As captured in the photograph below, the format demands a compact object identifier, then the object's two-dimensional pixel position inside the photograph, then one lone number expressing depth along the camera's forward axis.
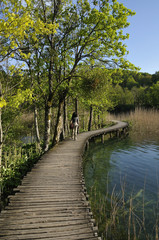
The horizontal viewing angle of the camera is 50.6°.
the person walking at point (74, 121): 12.73
